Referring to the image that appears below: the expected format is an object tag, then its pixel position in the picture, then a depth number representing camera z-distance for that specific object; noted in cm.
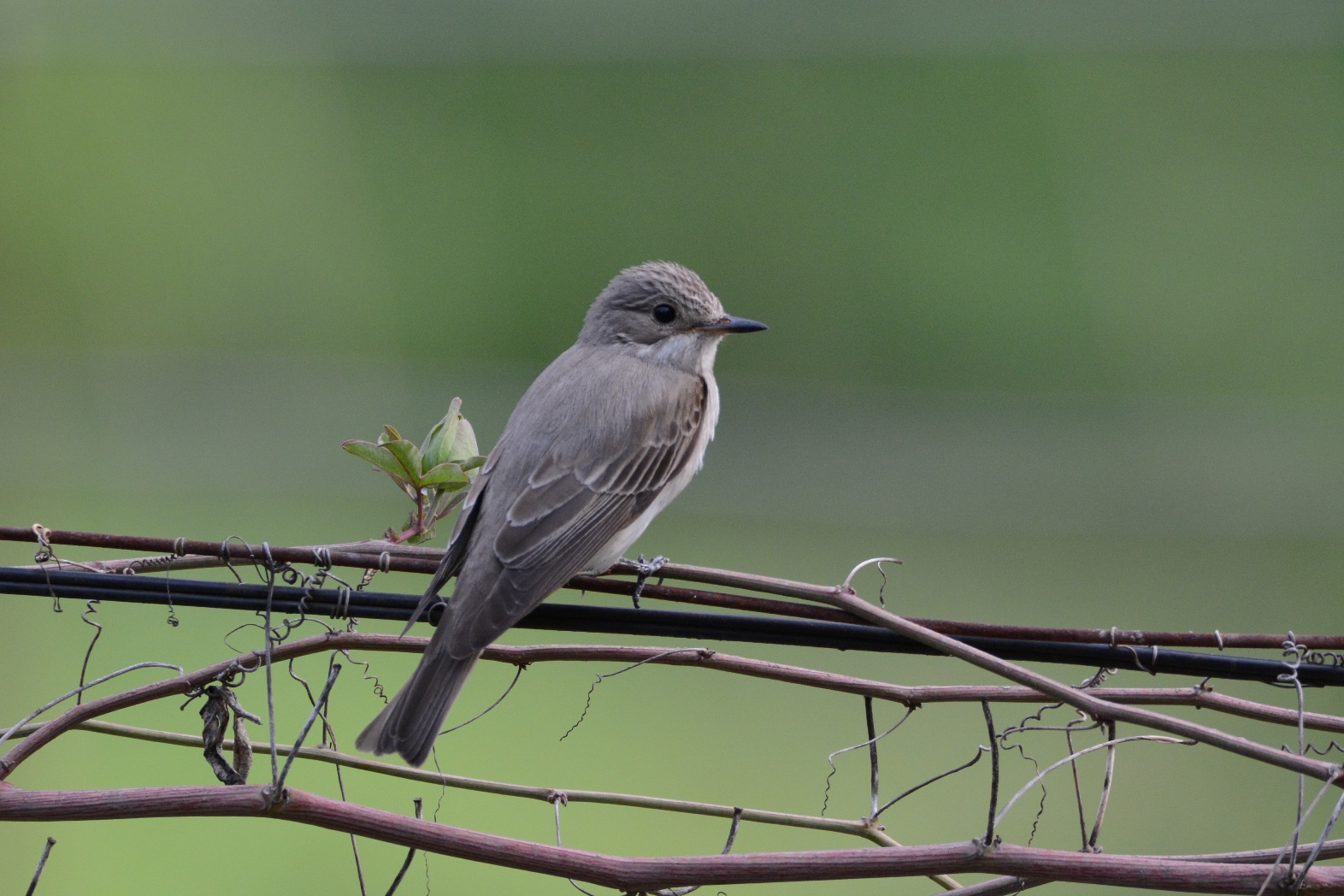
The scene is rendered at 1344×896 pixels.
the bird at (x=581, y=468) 497
